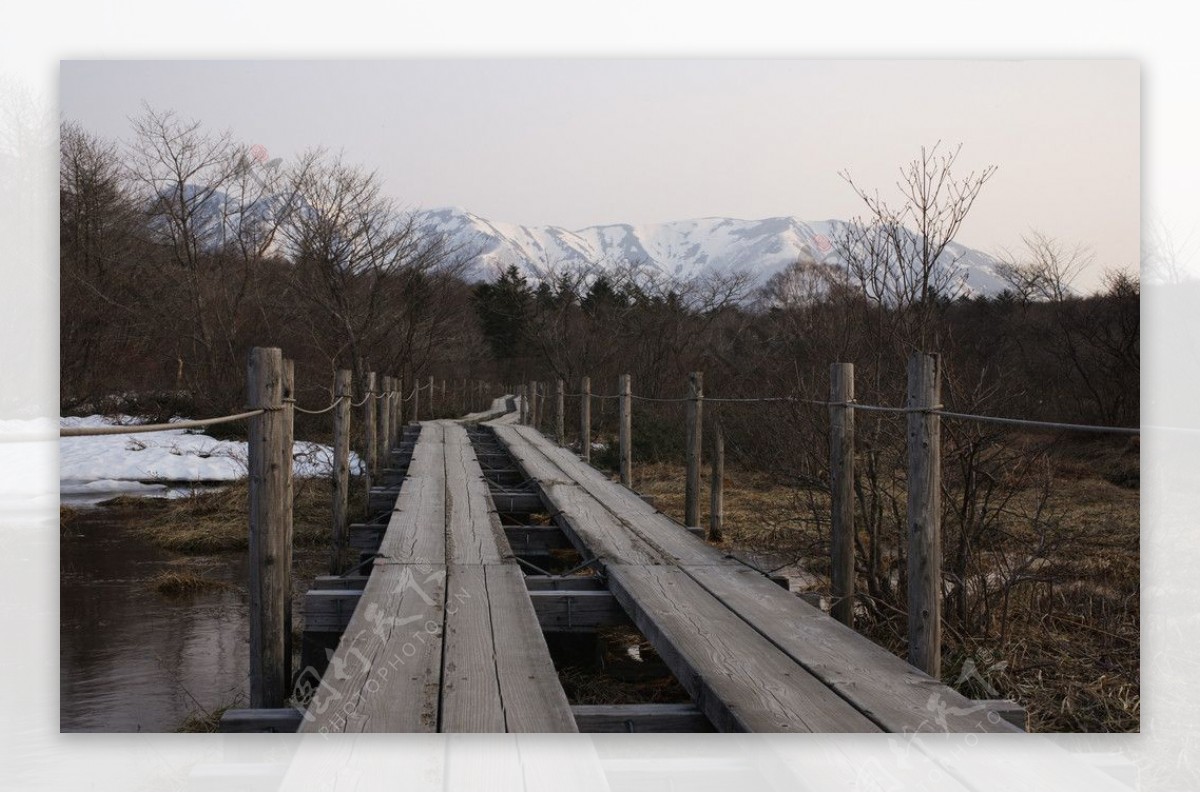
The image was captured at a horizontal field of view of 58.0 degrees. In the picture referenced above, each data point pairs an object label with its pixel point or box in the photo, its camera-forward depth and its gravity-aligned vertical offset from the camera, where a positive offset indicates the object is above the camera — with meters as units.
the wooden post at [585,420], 10.61 -0.35
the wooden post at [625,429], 8.27 -0.34
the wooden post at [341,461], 6.39 -0.47
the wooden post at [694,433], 6.89 -0.31
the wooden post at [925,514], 3.24 -0.39
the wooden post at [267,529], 3.45 -0.47
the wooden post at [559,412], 11.86 -0.30
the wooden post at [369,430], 8.10 -0.35
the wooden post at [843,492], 4.17 -0.41
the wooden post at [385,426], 10.30 -0.40
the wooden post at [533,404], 16.25 -0.29
